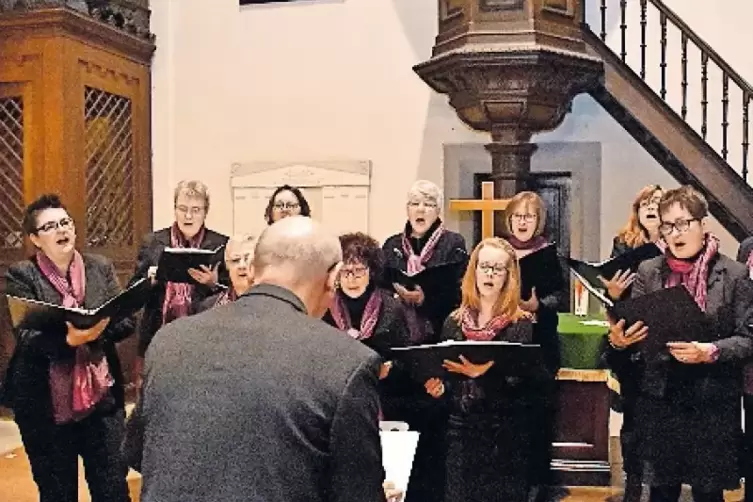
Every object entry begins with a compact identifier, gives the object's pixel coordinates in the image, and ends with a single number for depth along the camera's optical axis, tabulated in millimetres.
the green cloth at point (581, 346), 4246
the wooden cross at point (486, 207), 4574
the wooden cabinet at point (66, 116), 5707
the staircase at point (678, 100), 5074
